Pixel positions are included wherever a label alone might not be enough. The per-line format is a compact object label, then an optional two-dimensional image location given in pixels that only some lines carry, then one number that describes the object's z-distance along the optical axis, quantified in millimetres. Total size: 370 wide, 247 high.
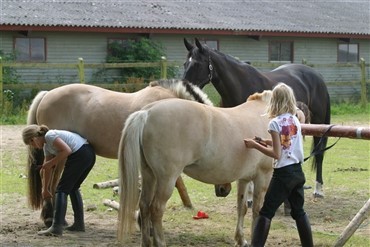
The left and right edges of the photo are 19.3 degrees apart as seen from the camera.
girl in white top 10040
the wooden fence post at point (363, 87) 40049
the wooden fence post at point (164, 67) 35801
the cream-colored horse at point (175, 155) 10196
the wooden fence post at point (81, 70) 33111
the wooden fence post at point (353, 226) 10480
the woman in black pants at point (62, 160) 11930
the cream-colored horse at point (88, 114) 12909
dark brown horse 15255
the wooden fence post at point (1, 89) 31932
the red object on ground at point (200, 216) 13965
